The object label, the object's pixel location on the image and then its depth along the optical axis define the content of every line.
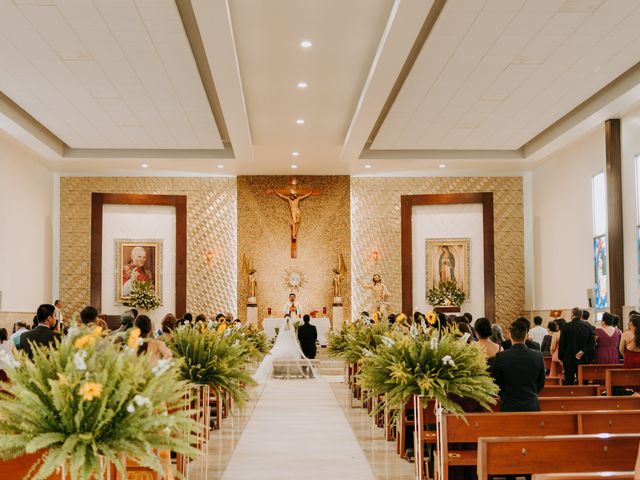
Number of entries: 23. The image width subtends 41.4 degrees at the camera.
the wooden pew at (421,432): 7.09
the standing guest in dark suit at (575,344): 12.02
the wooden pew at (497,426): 5.88
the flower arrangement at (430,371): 6.49
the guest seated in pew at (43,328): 7.84
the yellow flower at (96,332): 3.74
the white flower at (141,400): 3.39
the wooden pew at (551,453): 4.73
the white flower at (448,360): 6.28
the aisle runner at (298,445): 8.05
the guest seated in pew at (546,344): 14.67
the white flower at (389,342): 6.97
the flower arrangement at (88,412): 3.36
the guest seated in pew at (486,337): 7.44
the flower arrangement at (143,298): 23.41
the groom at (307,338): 19.61
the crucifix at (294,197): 24.72
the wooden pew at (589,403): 7.24
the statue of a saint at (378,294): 23.88
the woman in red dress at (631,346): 10.38
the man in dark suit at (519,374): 6.50
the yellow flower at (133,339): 3.77
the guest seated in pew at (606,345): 12.20
